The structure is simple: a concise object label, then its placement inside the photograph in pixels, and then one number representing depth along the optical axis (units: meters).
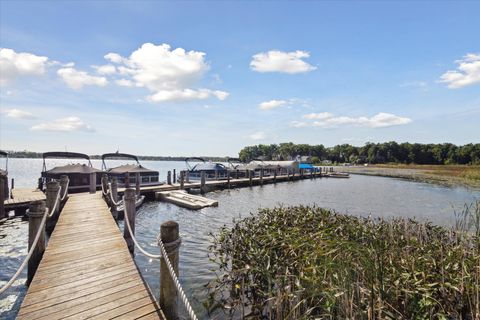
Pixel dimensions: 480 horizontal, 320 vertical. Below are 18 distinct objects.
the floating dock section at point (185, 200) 19.19
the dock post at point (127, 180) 20.97
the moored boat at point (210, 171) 34.59
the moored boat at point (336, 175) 57.42
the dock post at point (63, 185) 13.20
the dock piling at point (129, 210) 8.90
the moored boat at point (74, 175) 20.14
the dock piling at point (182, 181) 25.73
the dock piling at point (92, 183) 17.20
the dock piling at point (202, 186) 27.40
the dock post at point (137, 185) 20.25
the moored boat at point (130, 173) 24.00
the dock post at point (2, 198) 12.09
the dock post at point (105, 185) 15.33
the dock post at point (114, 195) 13.01
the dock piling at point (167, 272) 4.29
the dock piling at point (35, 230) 6.44
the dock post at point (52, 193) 10.20
